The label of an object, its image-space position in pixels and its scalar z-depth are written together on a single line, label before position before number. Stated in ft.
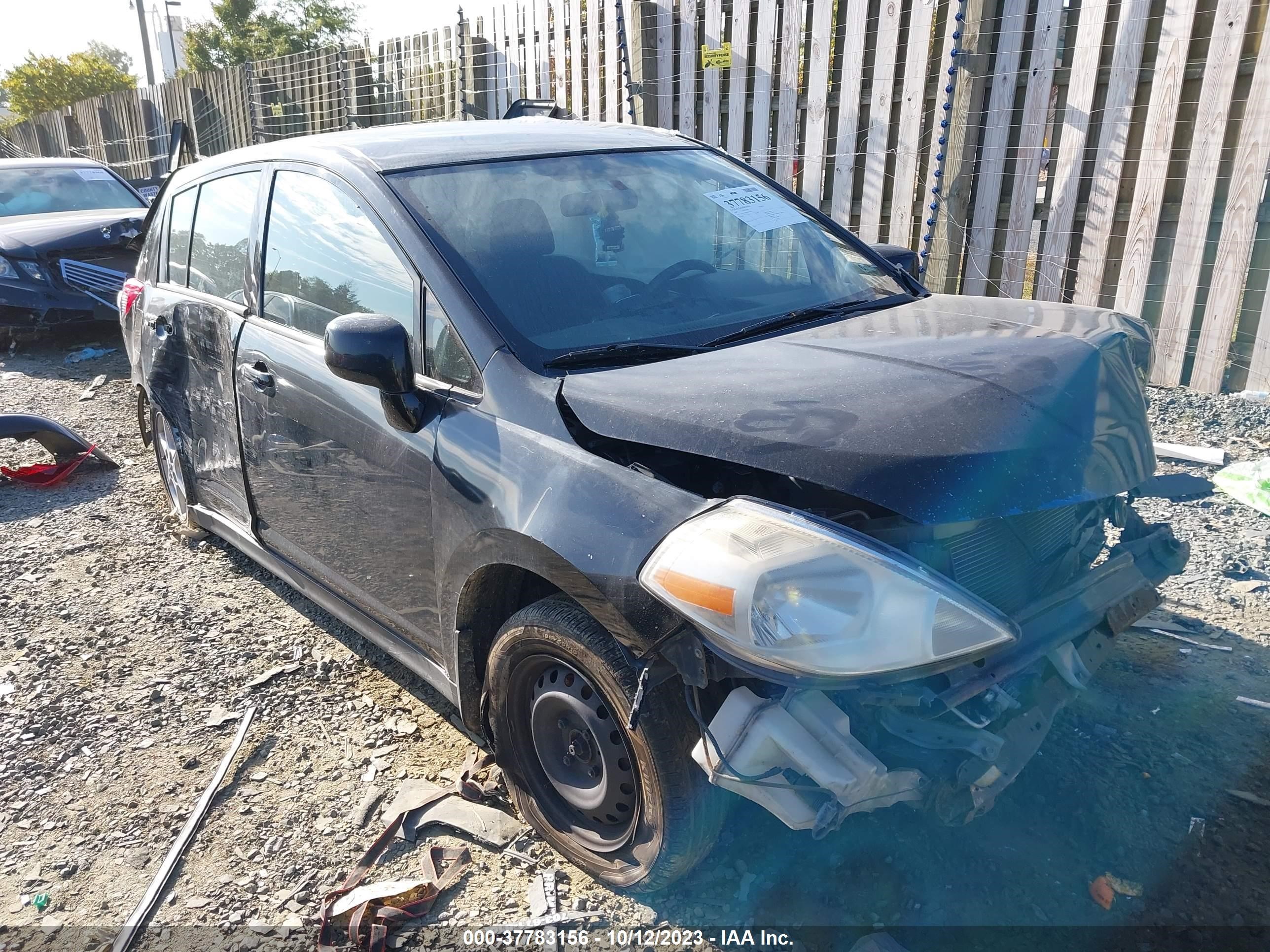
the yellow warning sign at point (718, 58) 23.34
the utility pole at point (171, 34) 136.36
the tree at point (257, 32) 115.96
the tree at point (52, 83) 134.10
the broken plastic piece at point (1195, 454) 15.25
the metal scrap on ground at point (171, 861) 7.75
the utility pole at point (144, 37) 121.49
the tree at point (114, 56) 258.98
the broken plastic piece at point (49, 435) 18.12
